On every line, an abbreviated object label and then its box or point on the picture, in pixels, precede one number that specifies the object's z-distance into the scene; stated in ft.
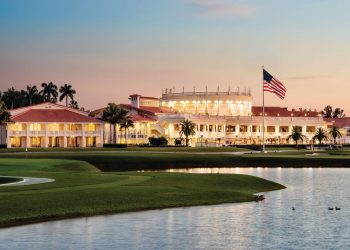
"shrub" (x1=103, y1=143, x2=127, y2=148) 559.38
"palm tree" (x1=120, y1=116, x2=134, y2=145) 618.23
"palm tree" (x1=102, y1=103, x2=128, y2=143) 617.21
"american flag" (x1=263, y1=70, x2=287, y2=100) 426.51
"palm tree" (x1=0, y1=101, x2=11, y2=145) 552.00
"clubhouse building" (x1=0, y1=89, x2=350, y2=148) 584.40
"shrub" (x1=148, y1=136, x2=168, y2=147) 600.97
